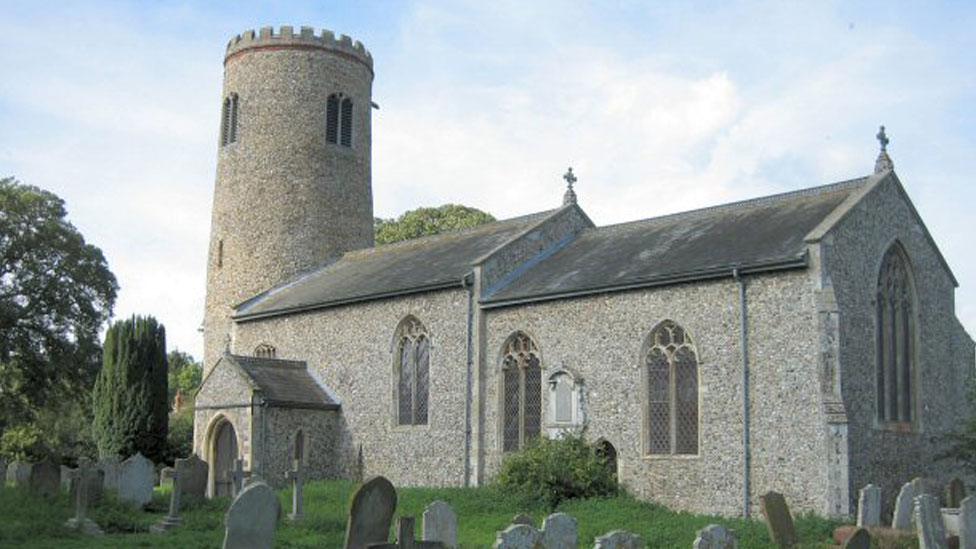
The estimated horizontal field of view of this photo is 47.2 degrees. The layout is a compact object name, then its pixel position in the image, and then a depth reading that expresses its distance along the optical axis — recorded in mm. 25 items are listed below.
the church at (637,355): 21375
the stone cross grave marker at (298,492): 21859
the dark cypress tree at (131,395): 32000
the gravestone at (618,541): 12914
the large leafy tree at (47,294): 40000
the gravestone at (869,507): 18625
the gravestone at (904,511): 18297
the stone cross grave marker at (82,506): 19625
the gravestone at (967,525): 16031
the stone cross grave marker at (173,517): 19906
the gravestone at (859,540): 12969
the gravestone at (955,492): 20234
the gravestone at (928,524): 14992
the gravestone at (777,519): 17109
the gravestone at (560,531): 13758
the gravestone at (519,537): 12852
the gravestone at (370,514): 14070
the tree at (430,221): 52719
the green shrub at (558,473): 22688
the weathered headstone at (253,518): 12641
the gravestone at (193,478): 23938
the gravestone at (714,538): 13703
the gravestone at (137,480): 23781
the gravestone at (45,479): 23047
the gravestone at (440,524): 15875
